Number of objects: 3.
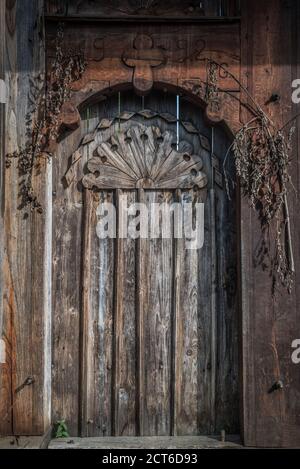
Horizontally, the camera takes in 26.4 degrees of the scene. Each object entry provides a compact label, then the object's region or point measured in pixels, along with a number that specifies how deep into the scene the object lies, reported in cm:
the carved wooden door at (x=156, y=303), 421
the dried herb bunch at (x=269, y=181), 409
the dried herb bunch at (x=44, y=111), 411
